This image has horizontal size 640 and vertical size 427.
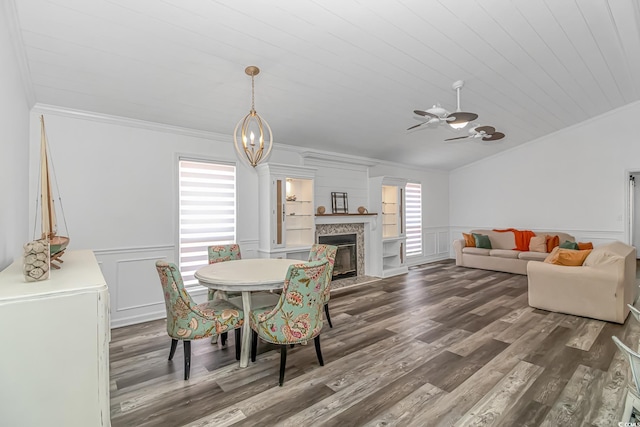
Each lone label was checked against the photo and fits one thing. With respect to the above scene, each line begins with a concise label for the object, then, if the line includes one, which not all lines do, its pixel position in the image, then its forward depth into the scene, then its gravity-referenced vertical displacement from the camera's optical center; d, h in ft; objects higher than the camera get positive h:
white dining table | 8.85 -1.79
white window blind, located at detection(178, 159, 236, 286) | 14.34 +0.39
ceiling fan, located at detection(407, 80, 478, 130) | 10.95 +3.60
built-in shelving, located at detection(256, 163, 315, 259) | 16.17 +0.39
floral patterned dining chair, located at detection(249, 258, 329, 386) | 8.24 -2.55
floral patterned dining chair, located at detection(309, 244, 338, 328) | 12.19 -1.54
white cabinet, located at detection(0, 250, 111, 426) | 4.20 -1.91
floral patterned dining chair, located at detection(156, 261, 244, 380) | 8.41 -2.78
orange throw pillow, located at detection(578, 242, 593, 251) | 19.98 -1.98
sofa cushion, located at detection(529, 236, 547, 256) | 21.92 -2.03
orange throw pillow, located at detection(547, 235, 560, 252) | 21.85 -1.88
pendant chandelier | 9.32 +2.65
